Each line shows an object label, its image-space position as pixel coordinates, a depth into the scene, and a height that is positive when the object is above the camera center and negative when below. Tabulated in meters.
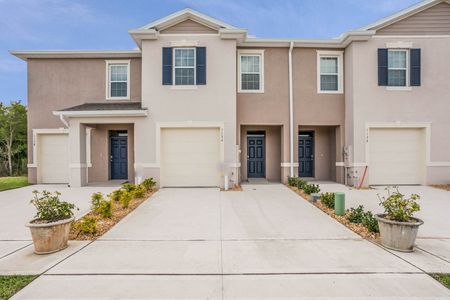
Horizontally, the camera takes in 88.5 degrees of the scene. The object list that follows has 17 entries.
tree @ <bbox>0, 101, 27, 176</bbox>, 14.83 +0.96
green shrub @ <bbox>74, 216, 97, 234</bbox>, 4.75 -1.62
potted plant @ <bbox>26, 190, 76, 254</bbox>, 3.96 -1.34
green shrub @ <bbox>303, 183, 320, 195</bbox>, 8.18 -1.49
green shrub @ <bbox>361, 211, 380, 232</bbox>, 4.86 -1.61
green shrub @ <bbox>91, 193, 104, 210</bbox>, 5.89 -1.31
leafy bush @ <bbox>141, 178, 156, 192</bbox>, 9.16 -1.43
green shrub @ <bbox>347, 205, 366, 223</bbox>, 5.42 -1.62
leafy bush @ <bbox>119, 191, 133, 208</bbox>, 6.83 -1.53
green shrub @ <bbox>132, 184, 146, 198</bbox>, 7.96 -1.52
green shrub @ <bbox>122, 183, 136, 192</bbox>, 8.03 -1.38
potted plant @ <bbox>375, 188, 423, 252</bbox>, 4.04 -1.36
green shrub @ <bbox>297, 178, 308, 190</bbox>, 9.25 -1.46
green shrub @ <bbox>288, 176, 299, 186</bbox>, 10.08 -1.45
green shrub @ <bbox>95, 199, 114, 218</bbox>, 5.71 -1.52
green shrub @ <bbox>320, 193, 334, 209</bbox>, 6.83 -1.57
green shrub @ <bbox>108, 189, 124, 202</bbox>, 7.20 -1.47
